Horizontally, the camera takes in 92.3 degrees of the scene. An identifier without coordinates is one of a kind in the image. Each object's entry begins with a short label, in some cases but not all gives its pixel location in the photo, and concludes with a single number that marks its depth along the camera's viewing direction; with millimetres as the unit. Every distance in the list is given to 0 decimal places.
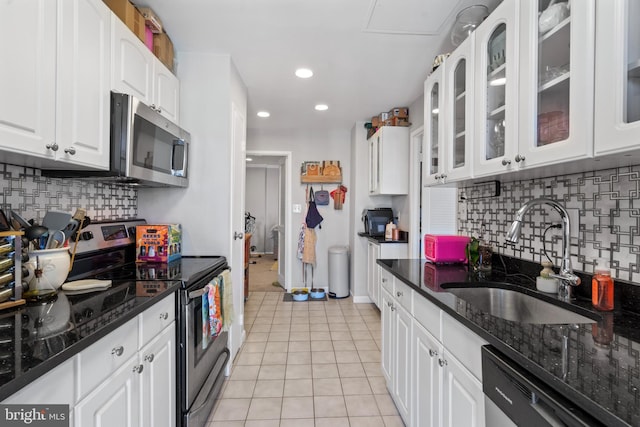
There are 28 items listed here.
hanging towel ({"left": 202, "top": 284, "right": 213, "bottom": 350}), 1677
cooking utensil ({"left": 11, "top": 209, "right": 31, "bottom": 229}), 1237
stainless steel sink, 1264
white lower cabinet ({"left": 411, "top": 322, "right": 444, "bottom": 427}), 1253
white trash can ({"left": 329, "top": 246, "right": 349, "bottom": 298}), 4102
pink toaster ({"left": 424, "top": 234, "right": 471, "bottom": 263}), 1944
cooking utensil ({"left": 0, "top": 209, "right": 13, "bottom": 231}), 1175
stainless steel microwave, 1497
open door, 2385
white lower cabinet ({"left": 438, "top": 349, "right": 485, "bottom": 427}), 966
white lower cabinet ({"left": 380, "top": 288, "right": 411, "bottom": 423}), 1616
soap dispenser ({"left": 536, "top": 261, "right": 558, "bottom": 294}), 1291
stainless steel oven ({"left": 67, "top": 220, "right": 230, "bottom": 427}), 1494
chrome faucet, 1217
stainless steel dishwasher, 613
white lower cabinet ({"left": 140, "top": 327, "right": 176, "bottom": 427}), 1217
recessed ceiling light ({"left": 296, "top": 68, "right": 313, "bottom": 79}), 2504
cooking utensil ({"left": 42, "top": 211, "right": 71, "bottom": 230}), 1328
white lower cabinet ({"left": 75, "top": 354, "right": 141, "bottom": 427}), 893
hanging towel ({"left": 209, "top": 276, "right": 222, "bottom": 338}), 1745
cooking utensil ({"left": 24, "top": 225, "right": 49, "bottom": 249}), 1213
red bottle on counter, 1084
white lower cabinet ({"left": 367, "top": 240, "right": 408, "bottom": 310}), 3342
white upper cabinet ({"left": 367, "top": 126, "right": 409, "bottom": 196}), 3406
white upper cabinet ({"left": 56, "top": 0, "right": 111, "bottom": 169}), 1188
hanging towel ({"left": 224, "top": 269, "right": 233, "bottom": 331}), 1938
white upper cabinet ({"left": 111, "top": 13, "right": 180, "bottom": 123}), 1533
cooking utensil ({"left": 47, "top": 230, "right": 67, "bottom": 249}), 1266
